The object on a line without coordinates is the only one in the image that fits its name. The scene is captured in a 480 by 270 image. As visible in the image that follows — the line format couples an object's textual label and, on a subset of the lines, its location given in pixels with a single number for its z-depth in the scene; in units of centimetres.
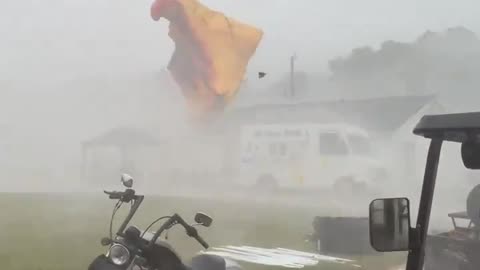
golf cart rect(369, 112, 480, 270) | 153
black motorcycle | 246
